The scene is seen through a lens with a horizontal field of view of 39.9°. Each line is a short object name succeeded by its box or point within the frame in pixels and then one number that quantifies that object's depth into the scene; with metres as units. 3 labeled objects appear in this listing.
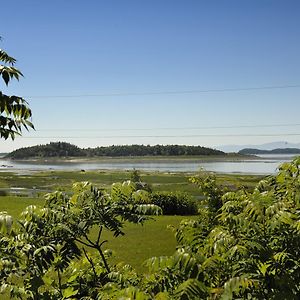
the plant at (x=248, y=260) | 2.85
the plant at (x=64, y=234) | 3.73
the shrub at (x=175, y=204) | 27.42
